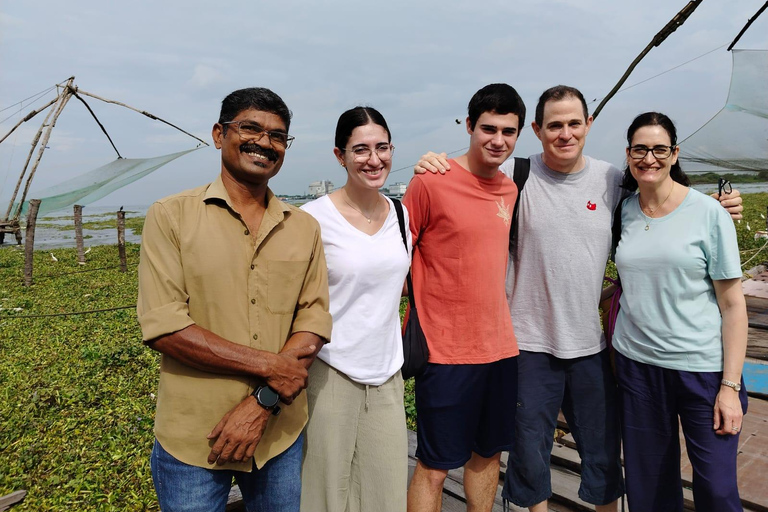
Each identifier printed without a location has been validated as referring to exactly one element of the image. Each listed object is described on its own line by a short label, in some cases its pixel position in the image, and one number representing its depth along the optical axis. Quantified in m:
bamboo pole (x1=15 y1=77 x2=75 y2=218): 11.81
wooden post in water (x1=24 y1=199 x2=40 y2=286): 13.48
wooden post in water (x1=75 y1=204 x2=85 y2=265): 18.50
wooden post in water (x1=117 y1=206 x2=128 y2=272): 16.05
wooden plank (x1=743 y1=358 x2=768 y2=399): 4.89
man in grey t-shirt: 2.81
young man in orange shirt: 2.71
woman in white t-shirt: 2.37
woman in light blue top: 2.43
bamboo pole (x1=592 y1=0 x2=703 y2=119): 5.23
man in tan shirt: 1.91
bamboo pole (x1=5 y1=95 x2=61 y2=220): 11.86
